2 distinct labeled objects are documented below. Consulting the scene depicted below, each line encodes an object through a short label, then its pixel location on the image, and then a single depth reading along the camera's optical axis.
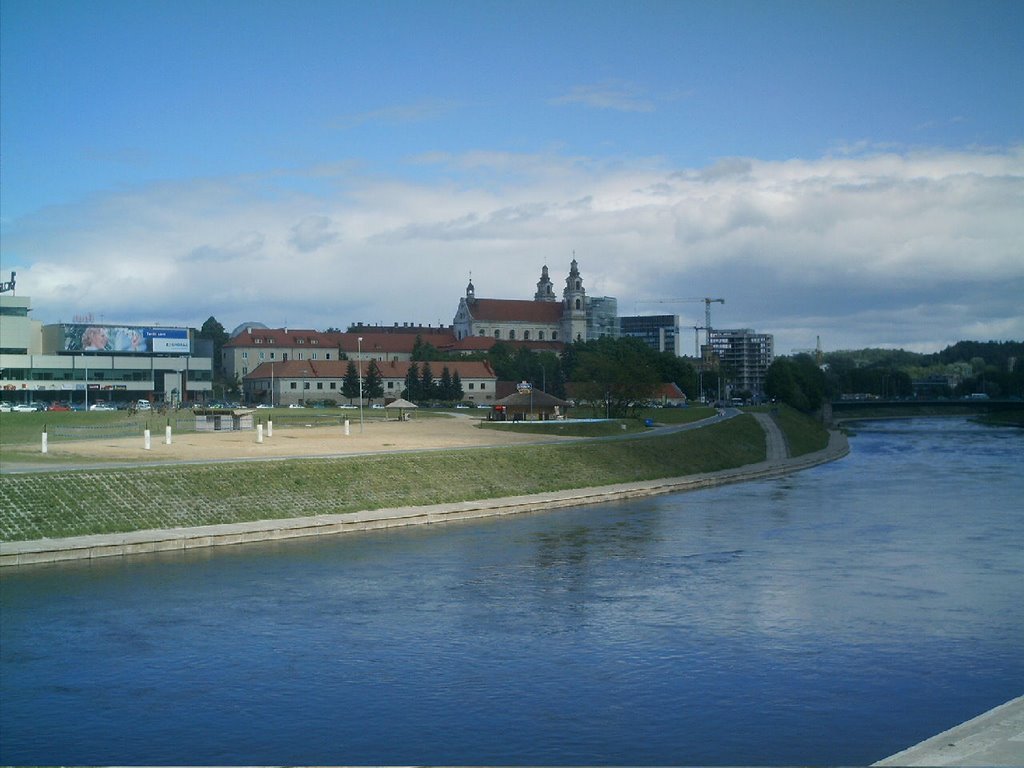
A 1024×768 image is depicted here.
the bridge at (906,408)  124.04
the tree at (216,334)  181.23
